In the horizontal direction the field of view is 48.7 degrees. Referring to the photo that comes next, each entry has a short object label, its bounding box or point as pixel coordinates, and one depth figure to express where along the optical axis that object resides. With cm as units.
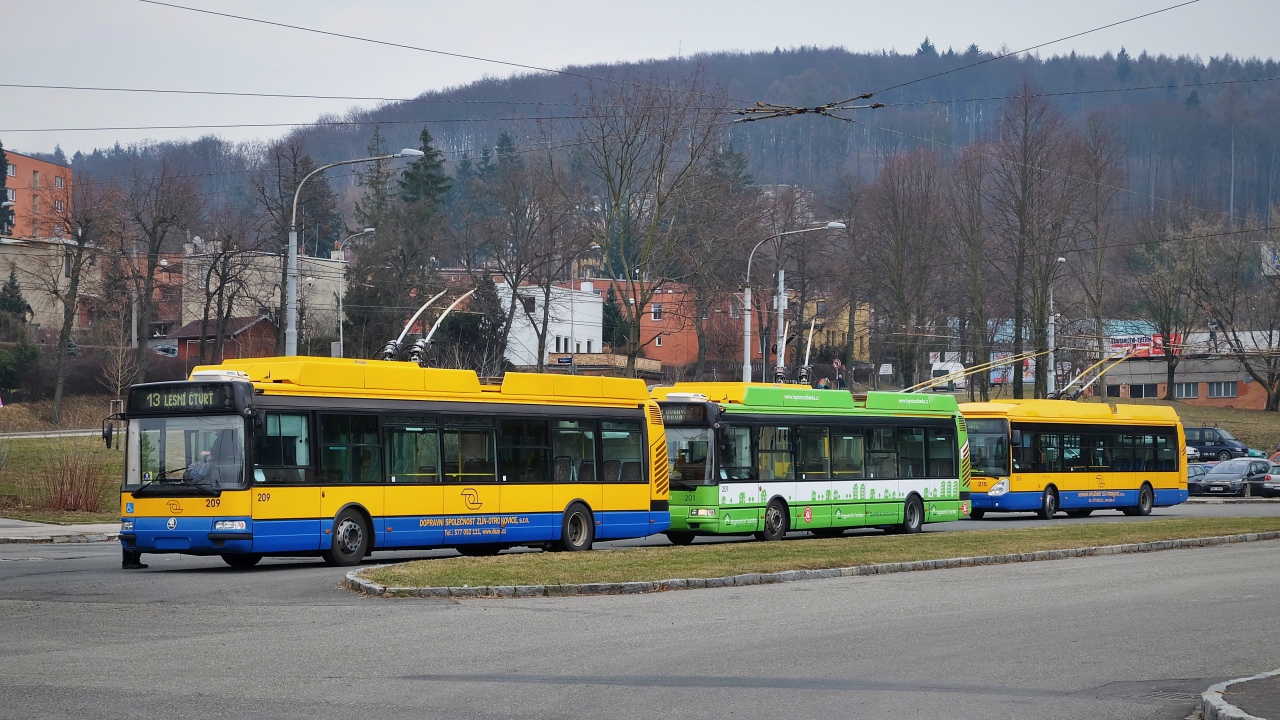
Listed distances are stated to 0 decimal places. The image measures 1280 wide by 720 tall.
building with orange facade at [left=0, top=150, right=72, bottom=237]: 11081
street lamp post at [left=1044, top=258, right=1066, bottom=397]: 6428
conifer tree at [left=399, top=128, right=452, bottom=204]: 9419
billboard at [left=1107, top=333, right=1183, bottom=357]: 7694
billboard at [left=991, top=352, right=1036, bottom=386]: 7725
